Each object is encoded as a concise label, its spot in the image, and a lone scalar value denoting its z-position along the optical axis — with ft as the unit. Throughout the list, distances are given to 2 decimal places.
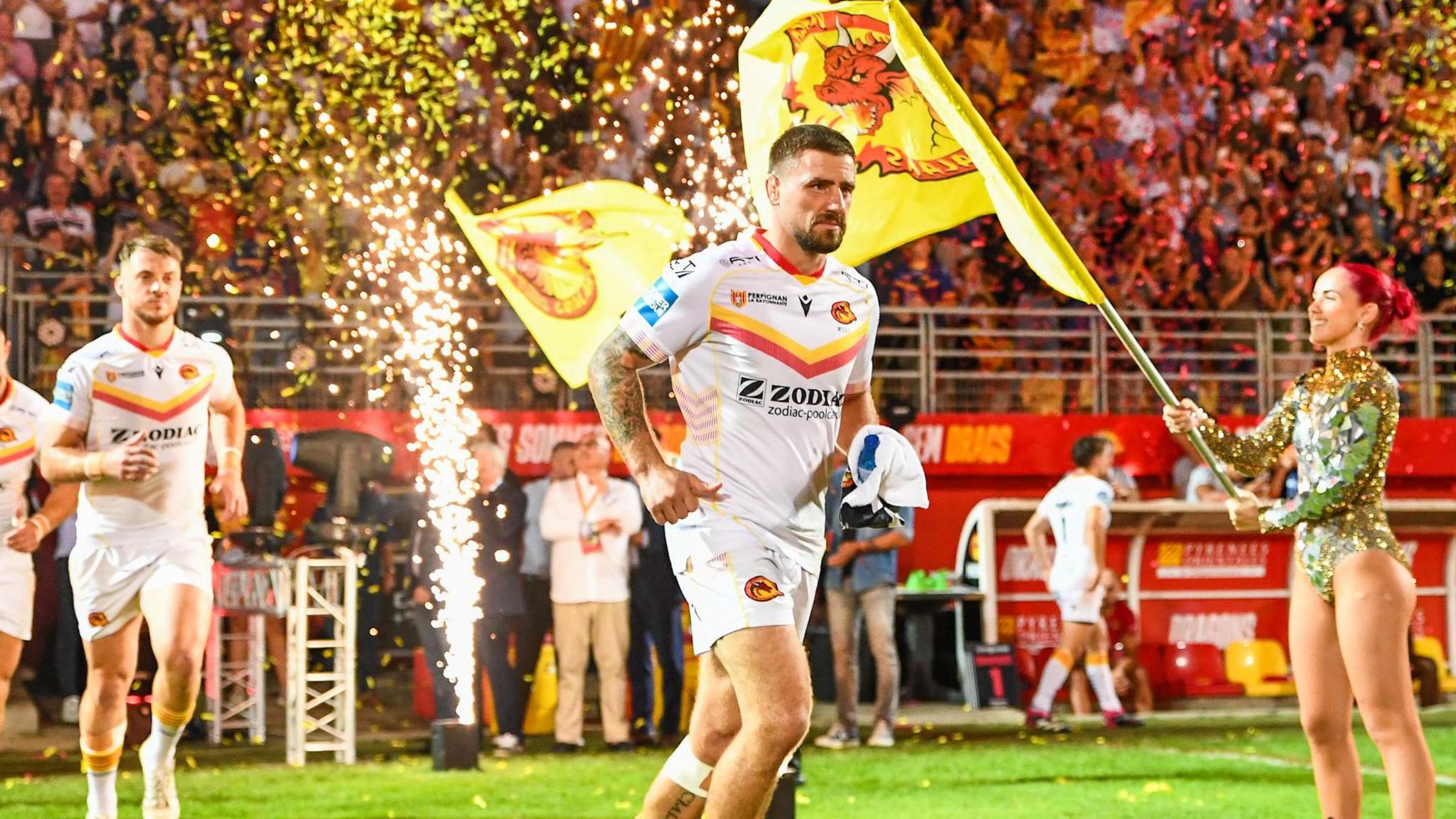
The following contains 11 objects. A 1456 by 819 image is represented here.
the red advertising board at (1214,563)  55.06
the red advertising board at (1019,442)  51.03
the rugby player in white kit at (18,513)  28.81
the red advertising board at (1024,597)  53.67
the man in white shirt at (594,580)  44.09
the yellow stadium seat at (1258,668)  55.01
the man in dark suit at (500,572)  43.39
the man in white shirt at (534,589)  45.39
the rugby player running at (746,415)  18.34
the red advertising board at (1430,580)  57.52
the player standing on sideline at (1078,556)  46.93
